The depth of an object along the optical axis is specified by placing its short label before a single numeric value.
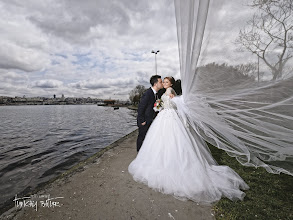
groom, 4.07
